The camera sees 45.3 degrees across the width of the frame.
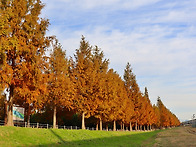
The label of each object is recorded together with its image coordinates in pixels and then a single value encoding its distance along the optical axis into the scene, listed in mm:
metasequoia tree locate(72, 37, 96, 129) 39938
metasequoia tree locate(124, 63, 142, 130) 70250
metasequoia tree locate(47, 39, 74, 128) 36781
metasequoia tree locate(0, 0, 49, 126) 22078
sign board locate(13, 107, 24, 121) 47906
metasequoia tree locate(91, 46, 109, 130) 41450
